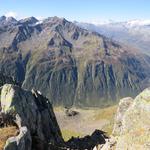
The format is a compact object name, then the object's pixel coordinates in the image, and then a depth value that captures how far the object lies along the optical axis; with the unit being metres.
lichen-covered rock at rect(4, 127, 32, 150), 19.38
